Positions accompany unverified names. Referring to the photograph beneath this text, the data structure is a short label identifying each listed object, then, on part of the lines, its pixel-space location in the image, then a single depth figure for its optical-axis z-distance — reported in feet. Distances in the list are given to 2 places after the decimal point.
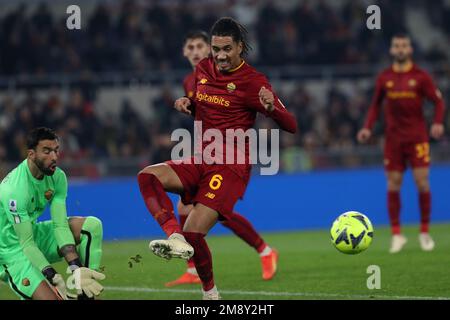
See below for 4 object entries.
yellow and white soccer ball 59.57
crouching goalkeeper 52.37
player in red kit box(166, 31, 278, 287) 68.38
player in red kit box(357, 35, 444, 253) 81.97
